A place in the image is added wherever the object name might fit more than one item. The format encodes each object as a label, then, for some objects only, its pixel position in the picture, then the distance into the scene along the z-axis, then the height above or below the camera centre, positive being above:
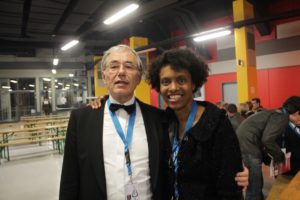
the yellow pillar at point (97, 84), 16.39 +1.08
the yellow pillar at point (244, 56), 7.66 +1.16
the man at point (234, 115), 4.23 -0.35
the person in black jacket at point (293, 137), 3.04 -0.54
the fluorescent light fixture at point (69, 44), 10.75 +2.51
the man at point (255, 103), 6.63 -0.24
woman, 1.29 -0.23
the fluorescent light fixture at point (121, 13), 6.11 +2.19
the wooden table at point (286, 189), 2.22 -0.90
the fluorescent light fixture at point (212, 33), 7.53 +1.90
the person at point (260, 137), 2.90 -0.50
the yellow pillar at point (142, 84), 11.66 +0.70
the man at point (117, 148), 1.37 -0.26
